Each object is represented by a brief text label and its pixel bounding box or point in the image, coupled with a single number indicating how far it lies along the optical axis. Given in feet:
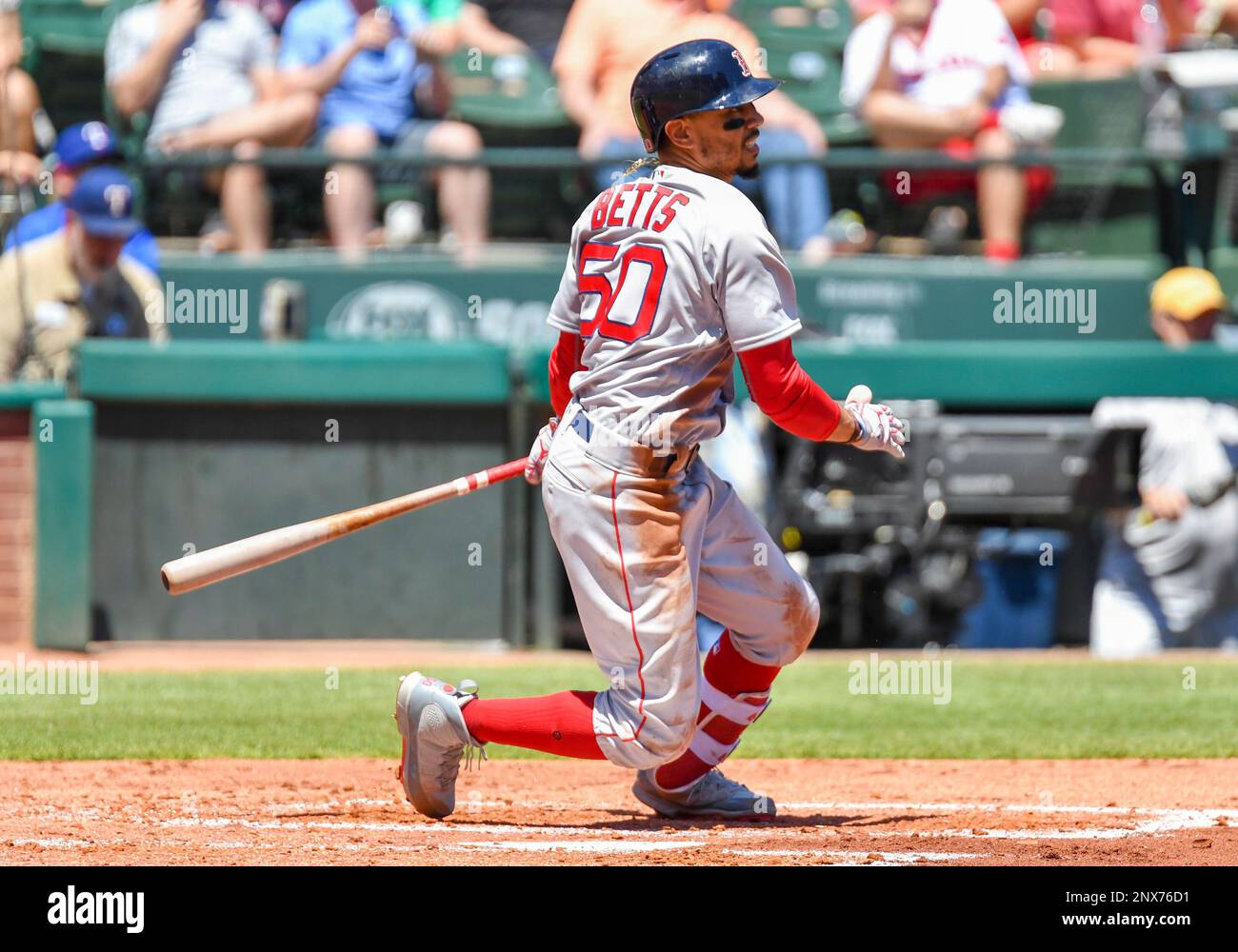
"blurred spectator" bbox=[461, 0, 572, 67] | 35.63
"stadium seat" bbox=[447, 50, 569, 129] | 34.30
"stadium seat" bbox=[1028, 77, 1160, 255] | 34.14
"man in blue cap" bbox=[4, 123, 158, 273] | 31.09
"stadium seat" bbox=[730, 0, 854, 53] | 34.81
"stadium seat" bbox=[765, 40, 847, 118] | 34.86
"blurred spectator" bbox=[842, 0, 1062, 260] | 33.30
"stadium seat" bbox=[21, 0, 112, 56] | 36.55
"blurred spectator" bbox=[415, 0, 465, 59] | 33.47
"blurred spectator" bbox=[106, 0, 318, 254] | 33.27
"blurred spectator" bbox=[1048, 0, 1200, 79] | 35.47
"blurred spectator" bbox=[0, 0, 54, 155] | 33.42
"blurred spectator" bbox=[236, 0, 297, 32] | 34.53
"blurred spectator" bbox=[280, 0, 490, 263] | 32.83
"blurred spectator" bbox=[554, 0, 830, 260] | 32.58
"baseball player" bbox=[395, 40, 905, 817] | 13.37
